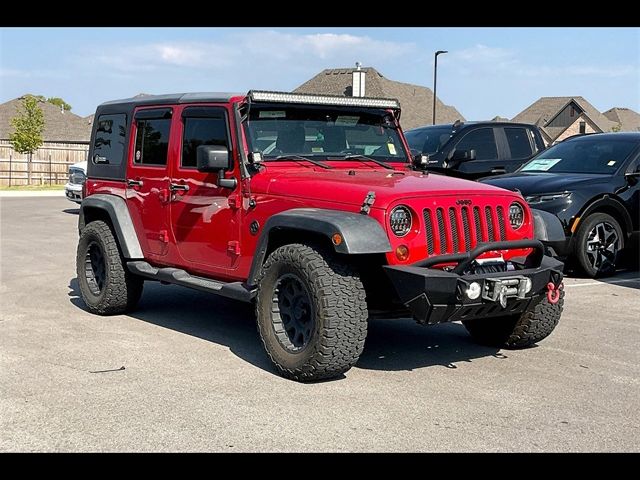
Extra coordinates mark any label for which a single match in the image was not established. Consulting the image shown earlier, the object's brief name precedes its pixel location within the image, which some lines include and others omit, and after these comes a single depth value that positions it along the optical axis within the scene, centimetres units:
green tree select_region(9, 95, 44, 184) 3869
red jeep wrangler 517
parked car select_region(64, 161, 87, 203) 1916
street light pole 3838
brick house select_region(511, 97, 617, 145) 6650
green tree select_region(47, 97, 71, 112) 11397
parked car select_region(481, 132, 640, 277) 947
